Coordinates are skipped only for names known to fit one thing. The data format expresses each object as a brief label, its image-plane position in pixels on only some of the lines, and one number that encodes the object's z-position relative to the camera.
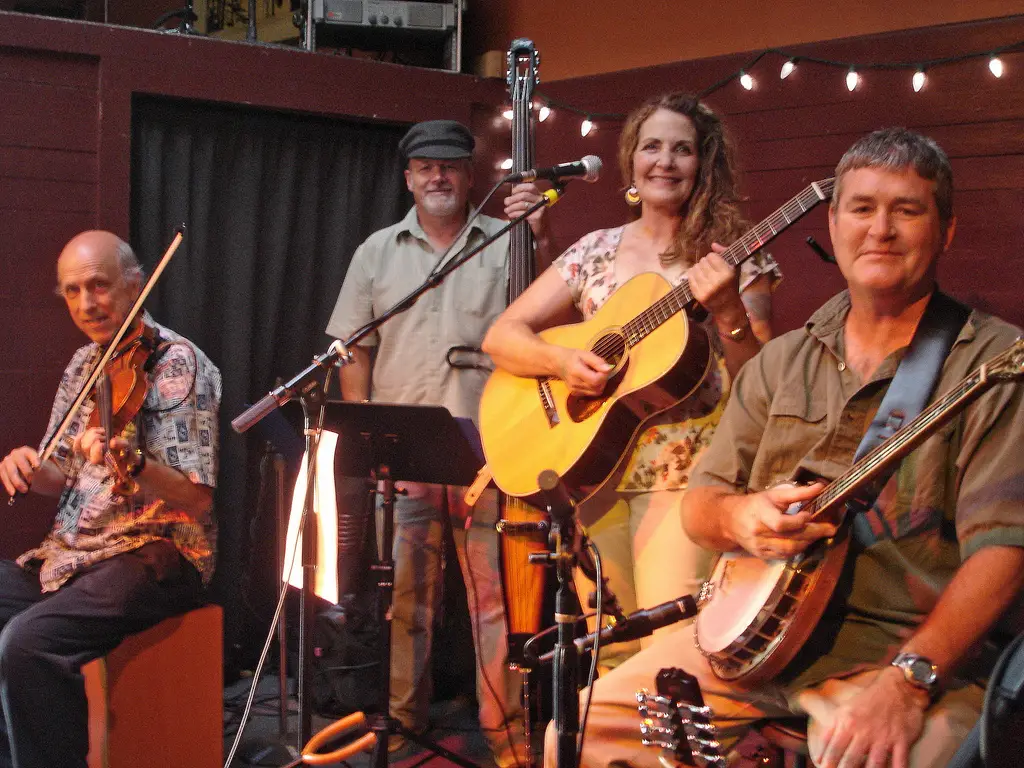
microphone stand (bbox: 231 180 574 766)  2.74
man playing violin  2.94
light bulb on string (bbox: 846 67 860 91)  3.84
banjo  1.73
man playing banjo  1.72
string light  3.55
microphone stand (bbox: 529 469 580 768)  1.82
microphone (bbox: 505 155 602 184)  2.68
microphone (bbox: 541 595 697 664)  1.74
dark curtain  4.54
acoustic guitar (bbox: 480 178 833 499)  2.78
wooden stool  3.11
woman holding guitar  2.69
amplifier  4.59
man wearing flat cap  3.59
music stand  2.95
